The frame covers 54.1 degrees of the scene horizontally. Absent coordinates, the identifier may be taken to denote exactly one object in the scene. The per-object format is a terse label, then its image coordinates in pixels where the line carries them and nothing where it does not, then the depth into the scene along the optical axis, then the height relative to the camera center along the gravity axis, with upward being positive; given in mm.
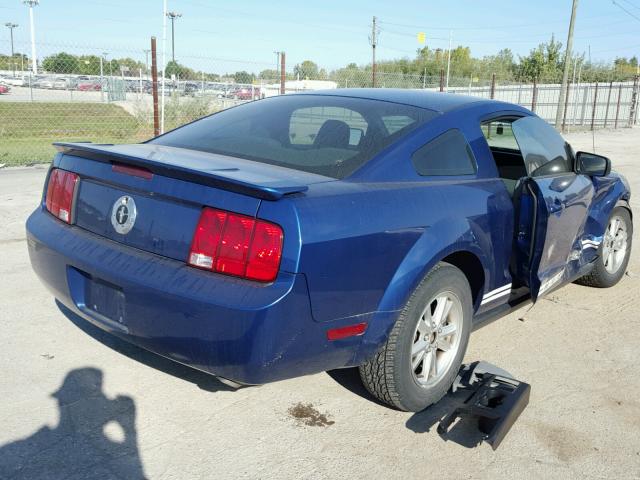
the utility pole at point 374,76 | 14834 +378
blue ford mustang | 2305 -605
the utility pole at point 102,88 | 19475 -139
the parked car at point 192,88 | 15875 -33
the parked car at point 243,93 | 20395 -156
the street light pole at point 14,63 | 21641 +613
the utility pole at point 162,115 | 11633 -543
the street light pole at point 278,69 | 13052 +446
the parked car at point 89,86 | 21047 -83
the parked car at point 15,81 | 21506 +12
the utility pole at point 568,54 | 21797 +1495
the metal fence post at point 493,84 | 17930 +339
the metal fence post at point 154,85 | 10727 +11
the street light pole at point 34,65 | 11422 +439
